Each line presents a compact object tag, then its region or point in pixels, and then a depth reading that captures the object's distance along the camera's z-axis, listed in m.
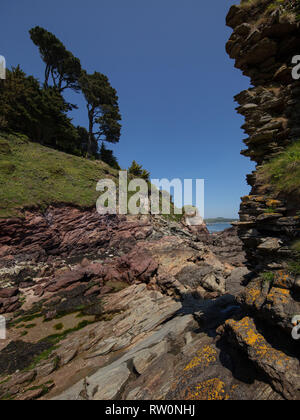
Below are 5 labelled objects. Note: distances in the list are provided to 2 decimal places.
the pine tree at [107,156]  41.94
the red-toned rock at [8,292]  11.91
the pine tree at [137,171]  38.34
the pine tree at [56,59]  35.88
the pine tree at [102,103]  36.78
